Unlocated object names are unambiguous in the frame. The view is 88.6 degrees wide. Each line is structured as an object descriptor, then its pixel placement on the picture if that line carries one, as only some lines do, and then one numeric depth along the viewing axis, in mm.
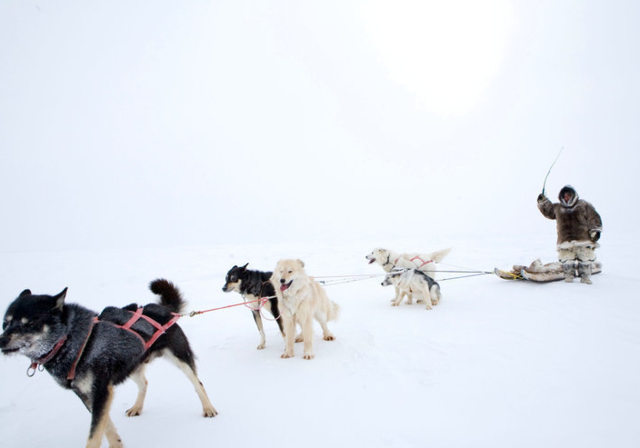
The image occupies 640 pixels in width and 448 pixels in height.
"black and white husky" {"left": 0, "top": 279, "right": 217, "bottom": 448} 2264
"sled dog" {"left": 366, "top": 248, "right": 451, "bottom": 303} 6914
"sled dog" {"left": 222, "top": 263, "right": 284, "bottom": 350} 5152
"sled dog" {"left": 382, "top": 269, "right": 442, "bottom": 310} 6410
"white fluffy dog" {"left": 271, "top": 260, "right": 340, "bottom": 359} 4453
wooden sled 6980
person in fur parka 6762
